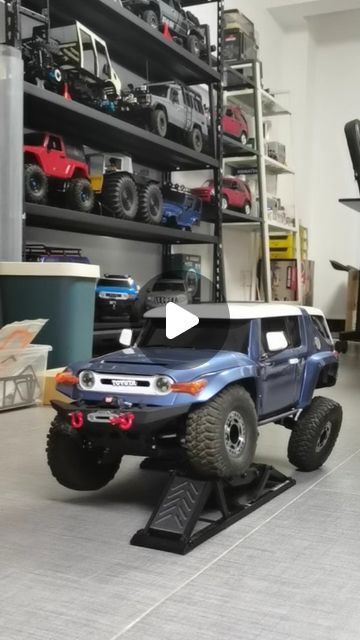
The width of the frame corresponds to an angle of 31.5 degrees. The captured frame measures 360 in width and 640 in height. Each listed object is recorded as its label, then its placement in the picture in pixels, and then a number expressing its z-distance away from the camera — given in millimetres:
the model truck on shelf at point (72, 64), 2943
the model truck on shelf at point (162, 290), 2930
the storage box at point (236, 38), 5539
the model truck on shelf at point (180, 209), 4230
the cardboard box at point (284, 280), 6324
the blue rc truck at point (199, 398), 1256
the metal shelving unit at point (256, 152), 5543
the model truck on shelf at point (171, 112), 3795
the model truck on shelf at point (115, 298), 3420
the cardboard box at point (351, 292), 6281
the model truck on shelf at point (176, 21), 3838
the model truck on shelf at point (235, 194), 5156
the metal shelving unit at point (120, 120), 3014
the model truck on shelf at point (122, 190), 3490
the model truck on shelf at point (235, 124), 5223
